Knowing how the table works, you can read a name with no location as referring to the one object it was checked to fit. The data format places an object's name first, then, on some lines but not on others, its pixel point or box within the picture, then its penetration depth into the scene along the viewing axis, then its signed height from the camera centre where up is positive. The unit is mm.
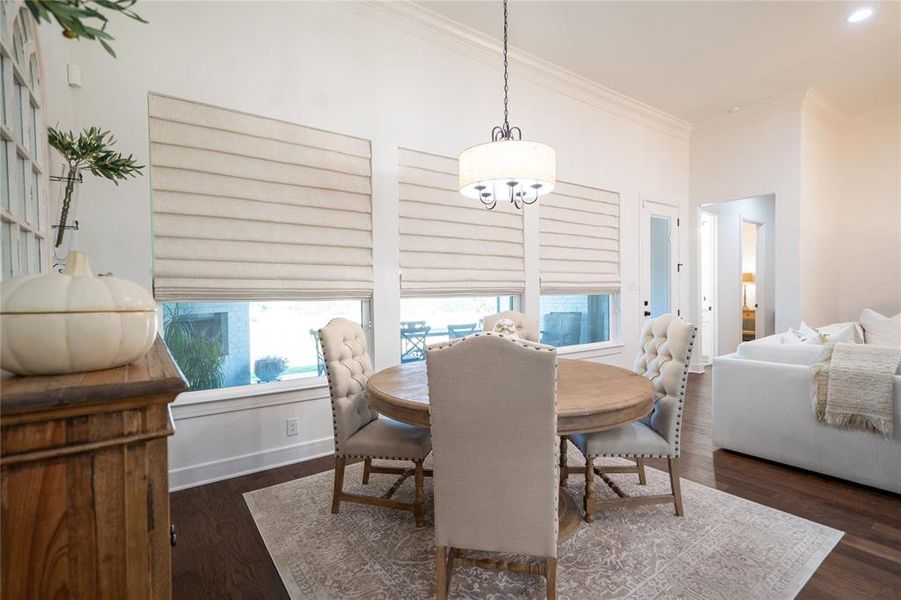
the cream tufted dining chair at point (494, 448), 1348 -518
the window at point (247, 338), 2664 -288
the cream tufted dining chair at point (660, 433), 2066 -704
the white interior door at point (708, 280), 6195 +184
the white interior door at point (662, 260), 5316 +427
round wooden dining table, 1668 -448
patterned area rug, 1661 -1152
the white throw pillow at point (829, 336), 2744 -308
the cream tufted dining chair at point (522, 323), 3094 -218
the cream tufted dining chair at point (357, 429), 2070 -689
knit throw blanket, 2299 -539
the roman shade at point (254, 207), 2488 +579
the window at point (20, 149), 1188 +472
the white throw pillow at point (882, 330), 3289 -312
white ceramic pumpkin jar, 662 -44
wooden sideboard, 594 -286
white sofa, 2375 -833
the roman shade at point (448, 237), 3400 +493
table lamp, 7746 +225
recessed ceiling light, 3336 +2219
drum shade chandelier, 2143 +669
